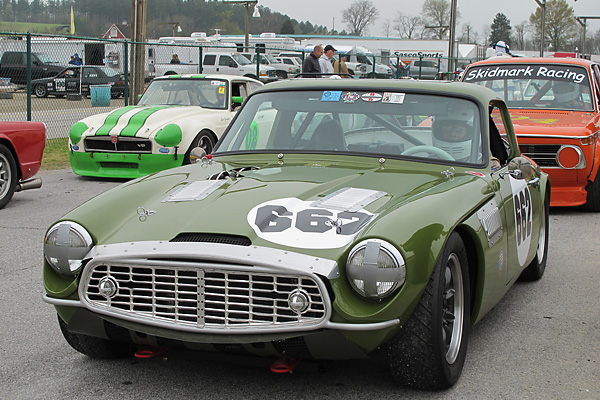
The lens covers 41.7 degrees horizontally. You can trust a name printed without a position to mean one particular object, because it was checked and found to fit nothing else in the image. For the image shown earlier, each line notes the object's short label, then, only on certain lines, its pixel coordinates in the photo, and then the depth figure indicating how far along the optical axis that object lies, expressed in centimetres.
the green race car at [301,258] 313
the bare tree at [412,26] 12402
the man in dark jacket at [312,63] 1568
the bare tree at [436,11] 12769
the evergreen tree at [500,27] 13541
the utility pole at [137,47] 1734
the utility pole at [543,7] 4223
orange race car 853
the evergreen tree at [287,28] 12198
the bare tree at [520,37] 11356
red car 862
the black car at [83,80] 2119
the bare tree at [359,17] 12988
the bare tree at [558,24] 10319
